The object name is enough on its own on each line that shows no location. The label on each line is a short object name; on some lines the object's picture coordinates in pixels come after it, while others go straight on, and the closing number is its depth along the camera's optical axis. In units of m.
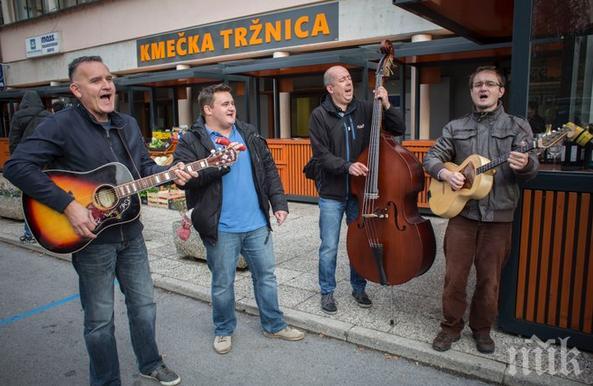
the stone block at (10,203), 7.84
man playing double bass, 3.62
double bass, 3.17
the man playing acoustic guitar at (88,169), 2.43
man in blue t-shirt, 3.15
